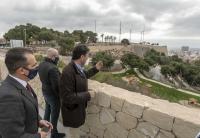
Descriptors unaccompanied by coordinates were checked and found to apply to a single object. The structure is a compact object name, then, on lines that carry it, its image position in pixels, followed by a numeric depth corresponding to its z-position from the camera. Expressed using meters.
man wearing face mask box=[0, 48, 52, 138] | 0.93
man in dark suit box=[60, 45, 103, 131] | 1.63
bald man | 2.04
